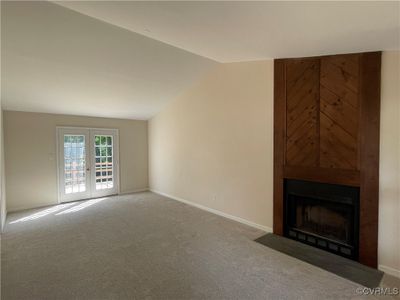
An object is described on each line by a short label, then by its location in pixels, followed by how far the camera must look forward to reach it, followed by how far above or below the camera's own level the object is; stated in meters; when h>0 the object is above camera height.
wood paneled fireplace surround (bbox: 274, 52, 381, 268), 2.63 -0.15
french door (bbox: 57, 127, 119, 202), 5.54 -0.57
